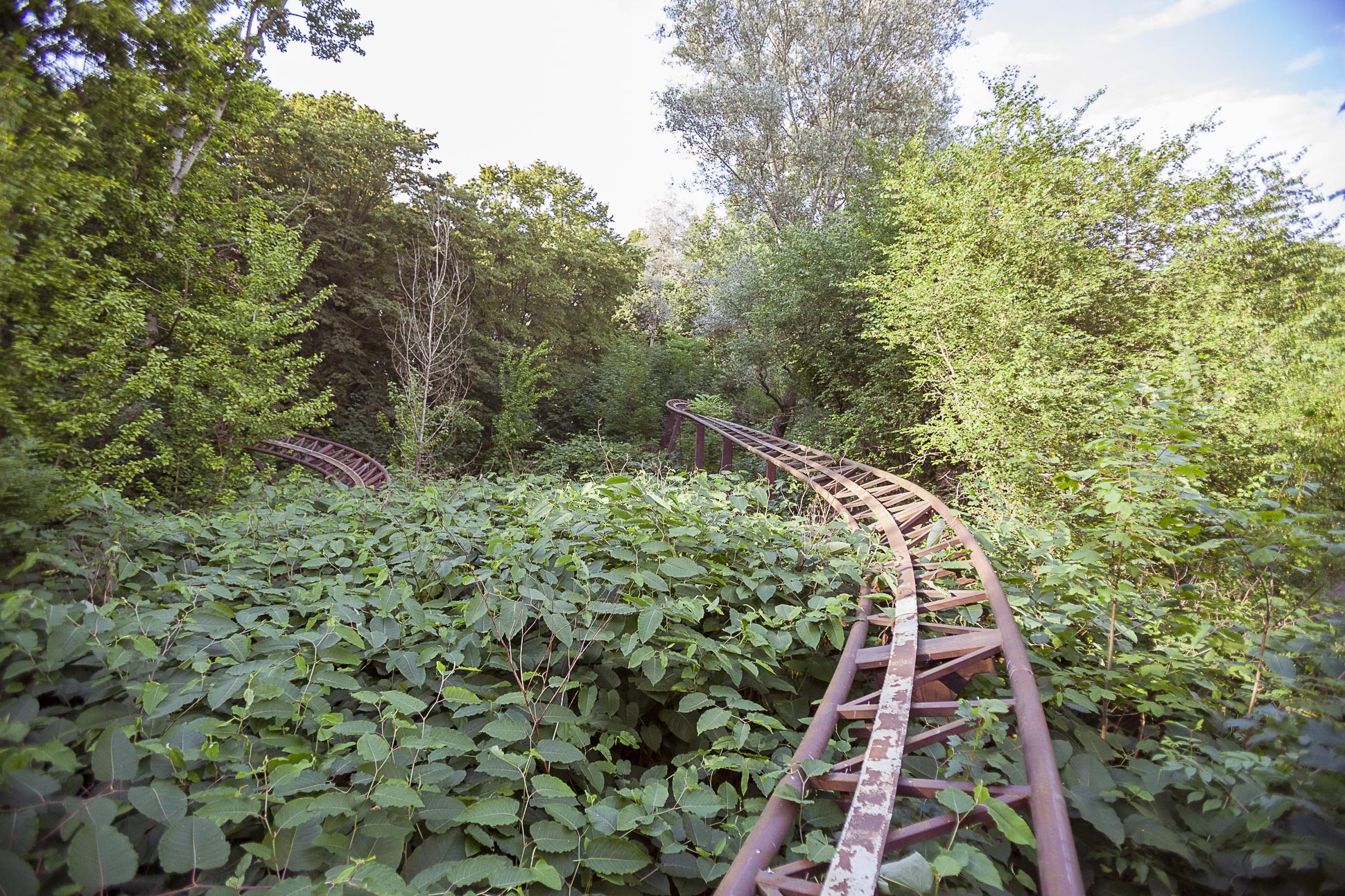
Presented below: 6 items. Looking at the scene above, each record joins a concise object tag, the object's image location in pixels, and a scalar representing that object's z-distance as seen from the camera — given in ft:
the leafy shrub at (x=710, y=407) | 47.29
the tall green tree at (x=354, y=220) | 39.73
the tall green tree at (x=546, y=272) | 48.29
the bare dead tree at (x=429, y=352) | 29.76
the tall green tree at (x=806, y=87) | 46.44
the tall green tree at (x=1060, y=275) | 16.03
